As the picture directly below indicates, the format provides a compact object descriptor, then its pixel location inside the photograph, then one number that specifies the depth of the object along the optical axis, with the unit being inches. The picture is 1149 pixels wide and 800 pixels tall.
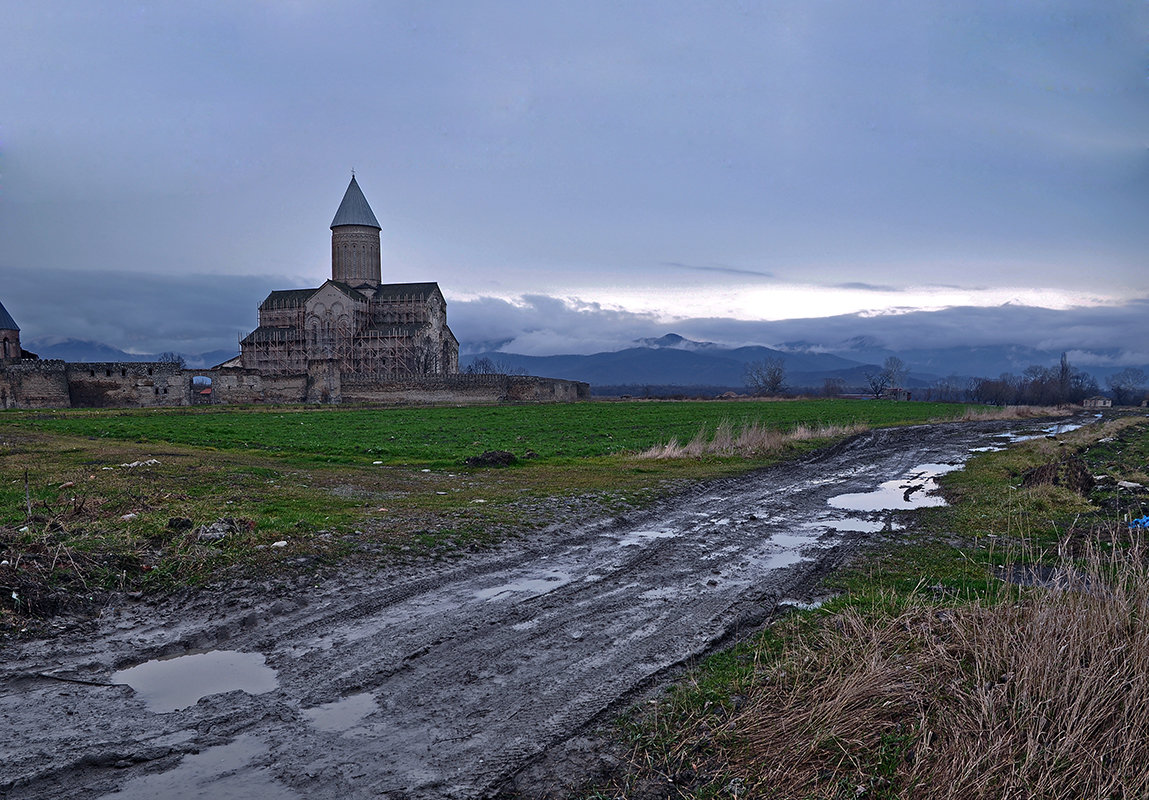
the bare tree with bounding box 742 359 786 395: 4466.0
